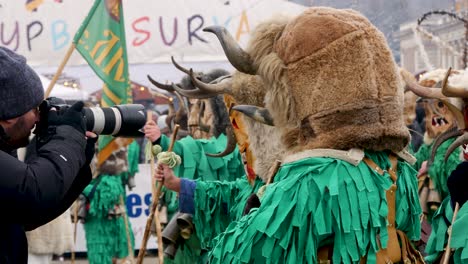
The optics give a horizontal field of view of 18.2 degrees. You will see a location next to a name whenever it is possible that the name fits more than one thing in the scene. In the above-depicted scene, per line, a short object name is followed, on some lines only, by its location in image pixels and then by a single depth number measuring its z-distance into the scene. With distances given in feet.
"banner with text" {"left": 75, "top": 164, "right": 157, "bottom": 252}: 68.17
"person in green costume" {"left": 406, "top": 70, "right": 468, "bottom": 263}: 21.76
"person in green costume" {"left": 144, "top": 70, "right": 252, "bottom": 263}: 34.55
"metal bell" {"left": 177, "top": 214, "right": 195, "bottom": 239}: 33.36
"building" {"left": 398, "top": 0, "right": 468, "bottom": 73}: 83.74
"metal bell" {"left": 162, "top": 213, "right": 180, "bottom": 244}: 34.08
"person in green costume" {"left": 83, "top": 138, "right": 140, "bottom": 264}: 55.96
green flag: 39.27
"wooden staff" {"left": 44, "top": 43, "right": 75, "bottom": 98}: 29.56
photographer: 14.89
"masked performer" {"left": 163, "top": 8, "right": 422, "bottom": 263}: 17.54
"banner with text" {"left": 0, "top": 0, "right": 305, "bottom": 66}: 63.75
